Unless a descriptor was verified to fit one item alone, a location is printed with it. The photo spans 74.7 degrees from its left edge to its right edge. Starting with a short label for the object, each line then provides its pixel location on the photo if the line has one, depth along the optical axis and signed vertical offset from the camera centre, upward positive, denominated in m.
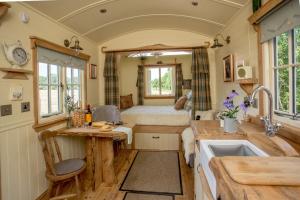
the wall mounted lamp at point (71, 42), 2.83 +0.81
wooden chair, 2.04 -0.75
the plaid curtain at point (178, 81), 5.92 +0.48
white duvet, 3.87 -0.41
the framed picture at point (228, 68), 2.64 +0.39
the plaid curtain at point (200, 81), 3.70 +0.30
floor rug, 2.52 -1.13
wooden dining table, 2.57 -0.81
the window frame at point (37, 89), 2.25 +0.12
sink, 1.43 -0.40
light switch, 1.83 -0.09
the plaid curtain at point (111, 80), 4.03 +0.38
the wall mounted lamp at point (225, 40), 2.85 +0.82
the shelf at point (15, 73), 1.87 +0.27
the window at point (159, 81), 6.19 +0.52
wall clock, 1.87 +0.46
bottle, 2.76 -0.27
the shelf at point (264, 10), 1.49 +0.72
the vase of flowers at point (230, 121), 1.76 -0.22
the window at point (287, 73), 1.52 +0.19
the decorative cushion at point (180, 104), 4.47 -0.16
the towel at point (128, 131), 2.44 -0.41
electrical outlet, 2.09 -0.07
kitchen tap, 1.33 -0.20
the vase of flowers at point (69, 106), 2.82 -0.10
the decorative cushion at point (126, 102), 5.05 -0.10
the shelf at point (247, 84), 1.99 +0.13
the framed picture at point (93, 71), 3.70 +0.53
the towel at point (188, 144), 2.73 -0.68
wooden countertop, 0.64 -0.32
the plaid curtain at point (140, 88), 6.14 +0.30
